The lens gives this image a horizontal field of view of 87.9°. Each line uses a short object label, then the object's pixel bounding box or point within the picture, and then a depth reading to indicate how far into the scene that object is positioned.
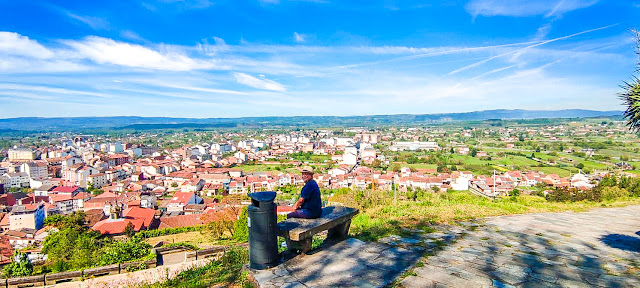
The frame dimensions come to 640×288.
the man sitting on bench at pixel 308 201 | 3.94
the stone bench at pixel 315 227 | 3.49
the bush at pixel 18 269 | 10.43
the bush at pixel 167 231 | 20.43
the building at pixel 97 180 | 48.12
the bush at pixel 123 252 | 9.86
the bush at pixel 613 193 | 10.20
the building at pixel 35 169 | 51.44
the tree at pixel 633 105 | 3.59
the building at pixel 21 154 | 70.97
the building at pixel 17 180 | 48.50
